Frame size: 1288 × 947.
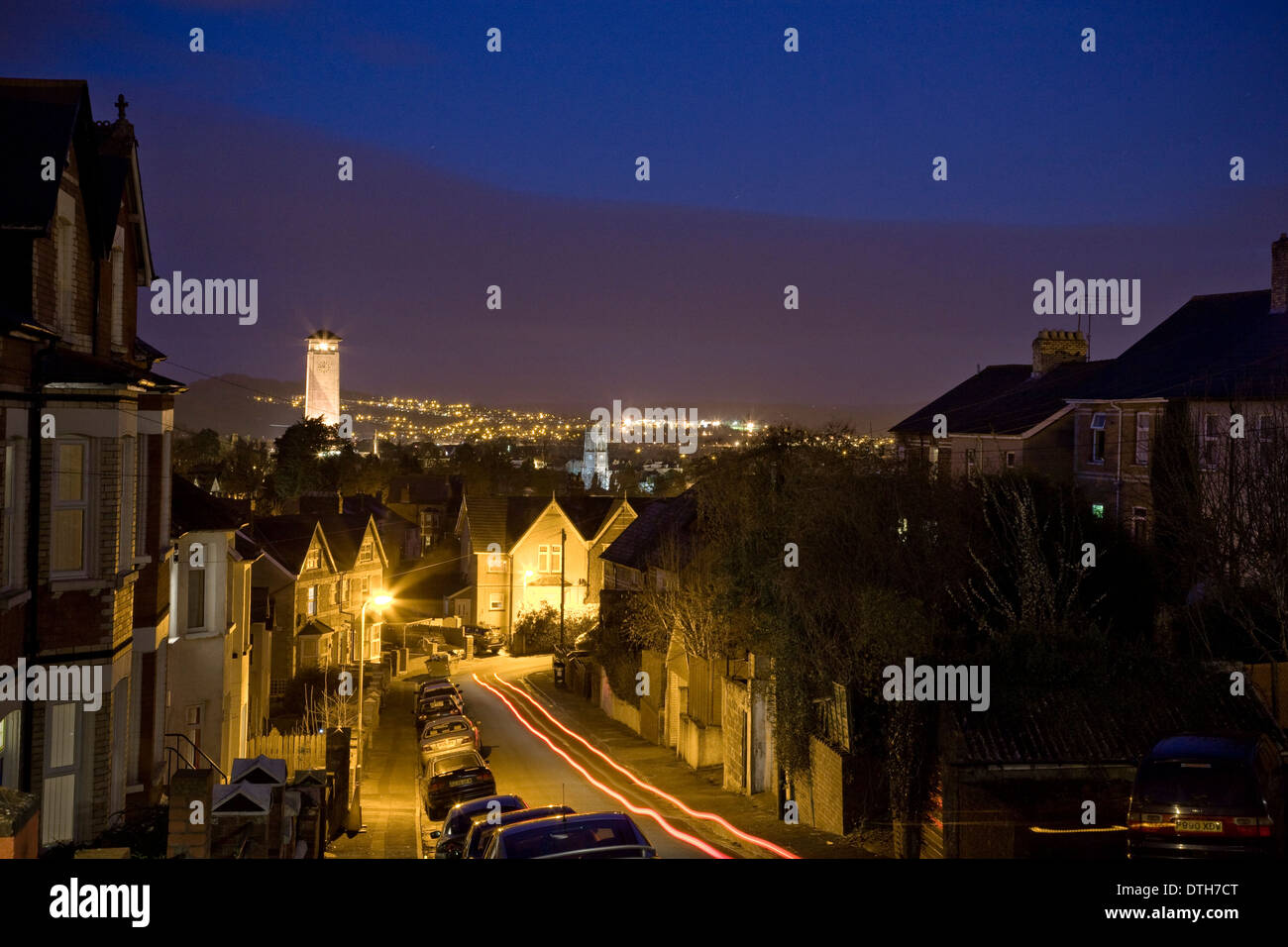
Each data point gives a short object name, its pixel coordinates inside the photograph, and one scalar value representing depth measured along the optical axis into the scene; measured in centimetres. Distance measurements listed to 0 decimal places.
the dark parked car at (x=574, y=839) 1130
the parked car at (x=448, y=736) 2905
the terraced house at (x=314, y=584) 4944
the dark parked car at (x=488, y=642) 6819
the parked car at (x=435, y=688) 4106
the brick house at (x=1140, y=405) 2971
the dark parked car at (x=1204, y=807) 1138
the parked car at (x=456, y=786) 2527
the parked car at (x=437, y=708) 3757
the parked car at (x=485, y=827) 1432
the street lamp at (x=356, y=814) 2558
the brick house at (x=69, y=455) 1278
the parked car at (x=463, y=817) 1897
